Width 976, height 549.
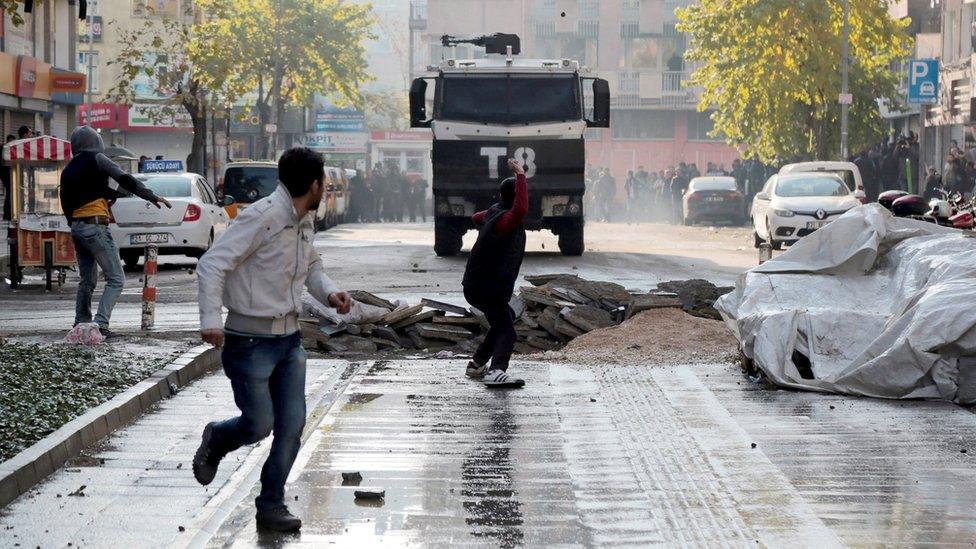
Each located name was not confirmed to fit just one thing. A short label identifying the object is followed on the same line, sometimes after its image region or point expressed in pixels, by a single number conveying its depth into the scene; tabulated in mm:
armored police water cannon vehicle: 26984
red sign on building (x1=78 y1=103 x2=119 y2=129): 73375
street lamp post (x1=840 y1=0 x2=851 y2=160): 45938
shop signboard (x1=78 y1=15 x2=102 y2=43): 83062
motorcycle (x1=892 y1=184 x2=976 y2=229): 15617
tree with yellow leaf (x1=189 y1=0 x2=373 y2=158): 68812
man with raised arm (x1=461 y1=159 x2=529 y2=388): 11984
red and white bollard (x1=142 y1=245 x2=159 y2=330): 15680
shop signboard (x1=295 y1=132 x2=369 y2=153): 92500
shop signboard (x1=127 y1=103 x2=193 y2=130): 79812
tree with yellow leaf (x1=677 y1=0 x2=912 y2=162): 46719
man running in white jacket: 6945
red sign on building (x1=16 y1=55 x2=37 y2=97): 43950
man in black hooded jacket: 13992
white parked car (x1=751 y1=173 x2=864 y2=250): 30891
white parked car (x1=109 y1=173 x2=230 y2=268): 26312
